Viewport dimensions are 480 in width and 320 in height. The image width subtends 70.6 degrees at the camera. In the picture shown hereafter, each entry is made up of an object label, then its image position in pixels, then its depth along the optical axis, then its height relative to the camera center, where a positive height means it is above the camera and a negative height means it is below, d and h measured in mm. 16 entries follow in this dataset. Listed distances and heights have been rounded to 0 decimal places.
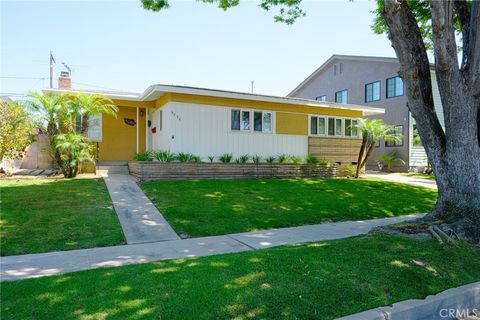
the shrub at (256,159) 14872 -327
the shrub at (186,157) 13227 -233
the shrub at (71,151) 11805 -24
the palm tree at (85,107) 12438 +1610
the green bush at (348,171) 16812 -939
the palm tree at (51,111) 12031 +1408
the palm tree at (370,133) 15758 +916
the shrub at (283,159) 15552 -332
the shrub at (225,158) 14297 -279
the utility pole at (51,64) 34134 +8821
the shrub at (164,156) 12953 -192
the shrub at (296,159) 15656 -335
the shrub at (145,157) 13287 -241
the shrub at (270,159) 15320 -336
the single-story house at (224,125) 13836 +1221
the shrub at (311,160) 16094 -382
